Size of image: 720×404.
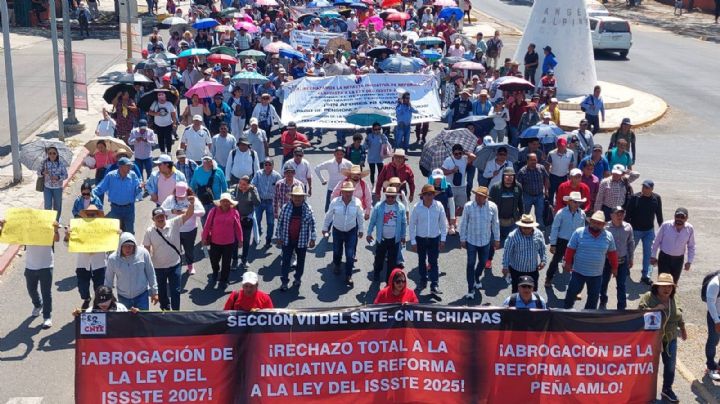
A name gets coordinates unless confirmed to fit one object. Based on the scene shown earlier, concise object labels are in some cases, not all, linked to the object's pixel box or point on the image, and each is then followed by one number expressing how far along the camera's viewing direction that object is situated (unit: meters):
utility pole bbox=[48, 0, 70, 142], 20.44
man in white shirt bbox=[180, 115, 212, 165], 16.33
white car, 37.03
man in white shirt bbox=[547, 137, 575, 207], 15.78
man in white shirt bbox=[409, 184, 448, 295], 12.67
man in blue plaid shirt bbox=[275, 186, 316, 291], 12.70
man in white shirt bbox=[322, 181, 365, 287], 13.06
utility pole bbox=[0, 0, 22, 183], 18.04
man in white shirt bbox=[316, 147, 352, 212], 14.84
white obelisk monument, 26.56
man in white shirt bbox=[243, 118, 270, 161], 16.59
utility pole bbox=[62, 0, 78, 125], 21.83
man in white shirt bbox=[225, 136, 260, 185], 15.10
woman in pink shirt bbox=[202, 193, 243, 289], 12.49
